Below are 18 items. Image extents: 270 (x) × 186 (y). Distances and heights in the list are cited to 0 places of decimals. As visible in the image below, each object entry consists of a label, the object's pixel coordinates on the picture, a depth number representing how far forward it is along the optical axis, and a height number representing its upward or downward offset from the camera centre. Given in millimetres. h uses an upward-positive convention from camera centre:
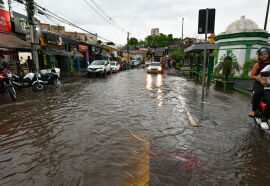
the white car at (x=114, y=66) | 25100 +332
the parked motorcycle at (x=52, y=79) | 10124 -663
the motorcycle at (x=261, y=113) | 3452 -1069
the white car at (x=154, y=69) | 22484 -134
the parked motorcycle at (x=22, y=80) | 9238 -678
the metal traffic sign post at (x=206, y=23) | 6195 +1691
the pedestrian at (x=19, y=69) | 15090 -55
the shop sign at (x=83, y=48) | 25320 +3281
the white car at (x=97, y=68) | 18298 +20
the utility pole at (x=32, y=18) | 11273 +3499
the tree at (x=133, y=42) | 113375 +18524
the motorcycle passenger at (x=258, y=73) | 3732 -130
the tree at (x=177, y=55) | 37188 +3217
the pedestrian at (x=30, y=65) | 16044 +337
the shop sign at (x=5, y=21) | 14682 +4366
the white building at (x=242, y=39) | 15602 +2795
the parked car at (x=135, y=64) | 42862 +1085
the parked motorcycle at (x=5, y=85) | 6894 -697
